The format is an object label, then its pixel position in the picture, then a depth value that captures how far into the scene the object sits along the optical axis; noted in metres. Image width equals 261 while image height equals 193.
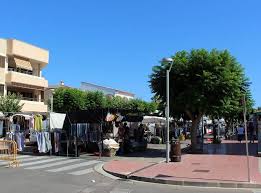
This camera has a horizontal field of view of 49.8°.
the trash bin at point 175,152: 13.45
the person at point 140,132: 18.66
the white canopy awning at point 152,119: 24.46
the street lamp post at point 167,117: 13.19
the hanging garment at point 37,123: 17.34
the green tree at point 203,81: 16.31
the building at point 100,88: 65.30
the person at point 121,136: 16.82
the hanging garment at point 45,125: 17.38
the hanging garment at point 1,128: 19.88
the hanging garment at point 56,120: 17.18
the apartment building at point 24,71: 29.64
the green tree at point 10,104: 26.13
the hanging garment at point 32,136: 16.93
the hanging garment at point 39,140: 15.70
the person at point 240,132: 25.60
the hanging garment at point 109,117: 16.23
